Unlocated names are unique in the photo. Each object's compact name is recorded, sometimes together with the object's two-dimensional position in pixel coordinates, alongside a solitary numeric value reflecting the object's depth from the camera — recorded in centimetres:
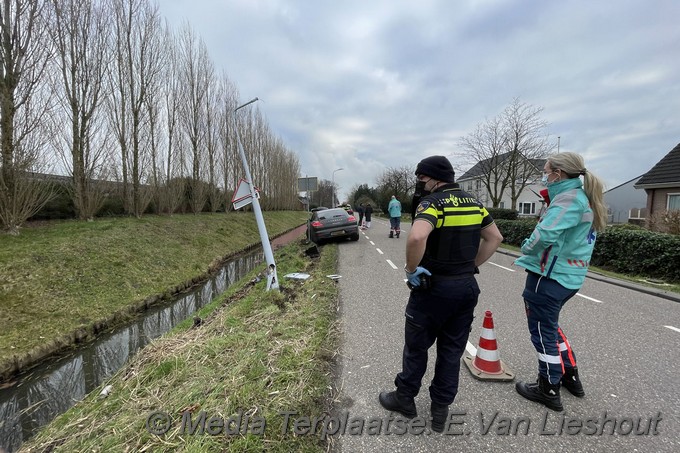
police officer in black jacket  208
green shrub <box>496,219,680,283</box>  715
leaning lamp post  594
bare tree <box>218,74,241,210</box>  2375
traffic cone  293
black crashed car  1288
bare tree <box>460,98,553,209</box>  1836
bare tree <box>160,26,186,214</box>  1738
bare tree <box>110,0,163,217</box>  1394
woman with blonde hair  236
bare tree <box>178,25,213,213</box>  1958
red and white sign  609
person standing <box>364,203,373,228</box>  2105
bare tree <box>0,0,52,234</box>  787
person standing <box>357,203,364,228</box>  2223
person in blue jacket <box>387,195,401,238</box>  1541
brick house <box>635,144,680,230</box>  1485
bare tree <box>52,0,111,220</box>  1109
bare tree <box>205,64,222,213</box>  2142
